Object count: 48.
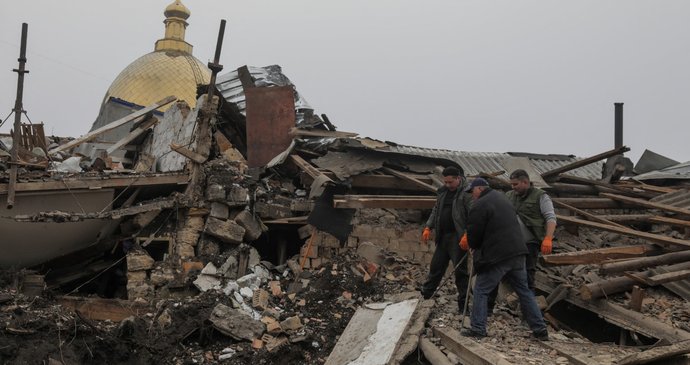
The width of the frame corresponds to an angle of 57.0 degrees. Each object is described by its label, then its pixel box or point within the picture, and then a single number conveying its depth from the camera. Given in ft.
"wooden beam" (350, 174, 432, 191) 31.73
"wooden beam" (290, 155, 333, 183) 30.48
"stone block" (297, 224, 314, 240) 31.24
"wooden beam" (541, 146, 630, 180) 31.73
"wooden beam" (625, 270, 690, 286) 22.61
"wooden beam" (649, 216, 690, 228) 28.22
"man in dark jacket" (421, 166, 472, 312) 22.38
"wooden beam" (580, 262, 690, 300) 22.27
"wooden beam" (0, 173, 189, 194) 29.32
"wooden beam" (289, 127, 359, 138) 35.67
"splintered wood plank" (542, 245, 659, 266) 22.95
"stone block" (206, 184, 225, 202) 31.32
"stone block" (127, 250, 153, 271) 30.01
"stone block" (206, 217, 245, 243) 30.71
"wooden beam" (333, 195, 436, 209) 28.35
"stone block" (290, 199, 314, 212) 32.04
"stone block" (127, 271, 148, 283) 29.88
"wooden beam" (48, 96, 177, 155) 41.22
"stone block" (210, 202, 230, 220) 31.32
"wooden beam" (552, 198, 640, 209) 32.63
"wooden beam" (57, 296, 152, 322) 28.02
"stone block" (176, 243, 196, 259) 30.58
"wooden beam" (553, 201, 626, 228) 29.22
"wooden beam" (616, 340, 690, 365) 15.98
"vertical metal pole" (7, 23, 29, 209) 28.68
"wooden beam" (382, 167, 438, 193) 30.66
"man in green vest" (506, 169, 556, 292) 21.75
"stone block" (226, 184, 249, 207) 31.42
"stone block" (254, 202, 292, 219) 31.81
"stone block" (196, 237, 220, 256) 30.83
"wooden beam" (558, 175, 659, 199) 35.50
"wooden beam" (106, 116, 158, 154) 43.93
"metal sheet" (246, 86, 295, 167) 36.11
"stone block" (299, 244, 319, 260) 30.22
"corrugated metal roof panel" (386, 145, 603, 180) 36.65
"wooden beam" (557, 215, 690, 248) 25.20
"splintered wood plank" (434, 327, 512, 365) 17.52
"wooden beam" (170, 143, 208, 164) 31.60
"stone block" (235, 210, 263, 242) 31.24
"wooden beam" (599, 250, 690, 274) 22.74
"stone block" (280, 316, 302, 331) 25.80
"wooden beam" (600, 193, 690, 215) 30.09
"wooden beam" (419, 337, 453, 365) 19.21
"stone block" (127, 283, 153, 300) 29.53
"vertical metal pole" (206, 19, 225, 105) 34.24
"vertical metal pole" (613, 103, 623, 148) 53.26
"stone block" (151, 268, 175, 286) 29.66
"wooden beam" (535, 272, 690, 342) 19.84
